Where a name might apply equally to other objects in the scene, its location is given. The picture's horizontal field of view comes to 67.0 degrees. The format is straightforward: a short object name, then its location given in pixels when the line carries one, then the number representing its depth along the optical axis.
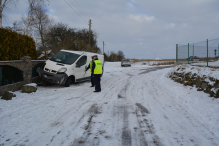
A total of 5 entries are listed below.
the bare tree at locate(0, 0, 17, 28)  15.38
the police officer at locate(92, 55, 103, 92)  8.10
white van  8.77
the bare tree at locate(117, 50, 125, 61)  103.18
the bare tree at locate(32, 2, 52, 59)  27.01
